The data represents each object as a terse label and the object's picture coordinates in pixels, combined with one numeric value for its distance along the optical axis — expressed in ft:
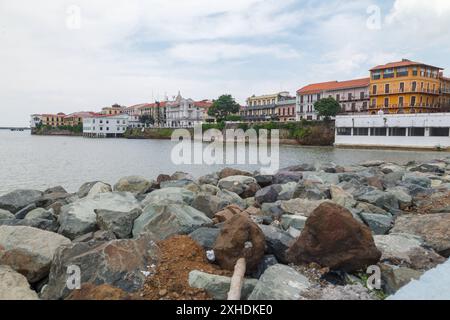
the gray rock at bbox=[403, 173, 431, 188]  42.57
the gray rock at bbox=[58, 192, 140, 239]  25.49
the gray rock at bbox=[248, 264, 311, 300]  14.55
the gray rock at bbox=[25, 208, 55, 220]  30.27
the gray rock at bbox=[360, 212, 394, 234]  25.25
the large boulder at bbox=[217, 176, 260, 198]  41.78
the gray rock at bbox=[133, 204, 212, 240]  22.65
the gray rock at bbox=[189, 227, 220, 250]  19.92
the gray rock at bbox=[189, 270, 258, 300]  15.36
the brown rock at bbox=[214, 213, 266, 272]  17.54
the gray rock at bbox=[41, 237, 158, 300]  16.25
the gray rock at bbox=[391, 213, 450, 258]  20.93
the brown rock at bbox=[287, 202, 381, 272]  17.29
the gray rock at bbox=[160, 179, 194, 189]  43.42
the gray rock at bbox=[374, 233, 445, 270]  18.93
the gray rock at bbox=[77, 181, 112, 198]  40.16
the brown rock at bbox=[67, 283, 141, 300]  14.21
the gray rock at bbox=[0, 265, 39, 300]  15.42
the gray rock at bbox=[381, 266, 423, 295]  16.11
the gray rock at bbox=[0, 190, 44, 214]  38.01
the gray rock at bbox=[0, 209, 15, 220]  33.04
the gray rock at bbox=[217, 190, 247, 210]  34.71
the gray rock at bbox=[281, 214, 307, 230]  24.05
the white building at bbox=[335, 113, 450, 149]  156.25
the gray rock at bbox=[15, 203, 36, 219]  33.58
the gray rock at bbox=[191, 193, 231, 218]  29.42
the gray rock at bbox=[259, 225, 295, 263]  18.97
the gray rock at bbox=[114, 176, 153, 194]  43.37
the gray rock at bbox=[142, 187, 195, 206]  32.48
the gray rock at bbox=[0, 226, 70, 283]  18.72
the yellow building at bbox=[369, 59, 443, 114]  192.75
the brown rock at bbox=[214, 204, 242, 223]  25.82
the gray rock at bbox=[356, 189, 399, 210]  31.81
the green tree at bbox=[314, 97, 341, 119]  210.79
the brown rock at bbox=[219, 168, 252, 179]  51.76
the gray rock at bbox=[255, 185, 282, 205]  36.42
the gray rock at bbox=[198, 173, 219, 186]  50.96
